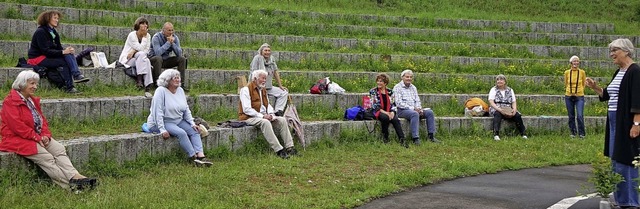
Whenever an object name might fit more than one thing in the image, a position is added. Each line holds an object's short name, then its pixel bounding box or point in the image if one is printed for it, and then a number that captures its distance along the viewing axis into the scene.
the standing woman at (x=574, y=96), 14.72
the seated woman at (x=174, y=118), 9.94
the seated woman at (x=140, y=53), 12.49
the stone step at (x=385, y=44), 16.95
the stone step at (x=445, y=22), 20.16
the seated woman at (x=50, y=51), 11.35
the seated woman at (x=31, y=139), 7.97
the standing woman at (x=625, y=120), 7.65
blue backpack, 13.09
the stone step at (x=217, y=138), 8.62
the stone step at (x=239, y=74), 12.26
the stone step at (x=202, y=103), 10.18
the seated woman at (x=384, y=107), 12.98
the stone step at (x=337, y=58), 13.70
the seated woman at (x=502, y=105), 14.34
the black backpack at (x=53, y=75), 11.45
